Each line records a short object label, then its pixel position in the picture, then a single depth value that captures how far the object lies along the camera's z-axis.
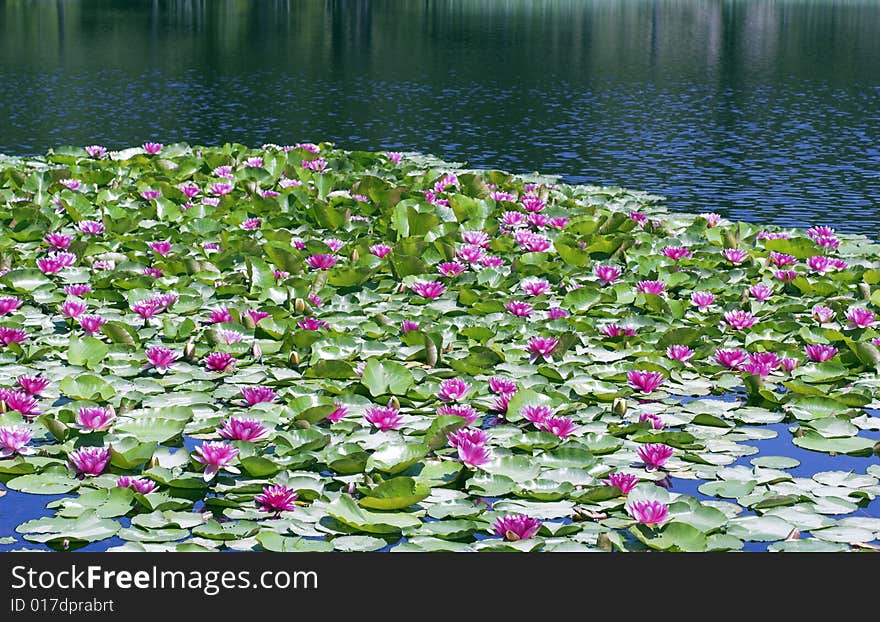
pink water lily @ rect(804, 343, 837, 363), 12.90
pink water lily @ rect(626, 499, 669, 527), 9.21
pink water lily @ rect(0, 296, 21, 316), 14.10
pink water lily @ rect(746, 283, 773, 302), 15.41
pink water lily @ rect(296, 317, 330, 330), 13.70
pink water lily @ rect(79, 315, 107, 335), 13.40
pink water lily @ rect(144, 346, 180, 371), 12.32
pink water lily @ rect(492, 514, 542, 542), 9.08
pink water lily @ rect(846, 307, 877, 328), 14.09
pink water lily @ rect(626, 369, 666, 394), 12.07
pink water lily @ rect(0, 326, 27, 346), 13.05
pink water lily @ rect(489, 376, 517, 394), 11.84
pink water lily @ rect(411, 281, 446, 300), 15.22
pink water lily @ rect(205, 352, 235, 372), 12.48
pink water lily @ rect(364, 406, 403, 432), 10.96
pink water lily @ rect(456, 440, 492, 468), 10.11
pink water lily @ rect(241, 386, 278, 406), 11.48
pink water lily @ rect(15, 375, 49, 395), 11.59
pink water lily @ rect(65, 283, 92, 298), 14.93
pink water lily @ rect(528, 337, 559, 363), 12.95
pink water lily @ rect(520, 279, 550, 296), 15.46
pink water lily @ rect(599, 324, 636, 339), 13.61
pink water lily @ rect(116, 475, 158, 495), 9.68
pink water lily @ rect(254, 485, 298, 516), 9.49
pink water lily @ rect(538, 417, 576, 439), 10.83
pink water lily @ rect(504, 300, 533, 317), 14.38
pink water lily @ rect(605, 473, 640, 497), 9.73
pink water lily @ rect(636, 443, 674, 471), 10.27
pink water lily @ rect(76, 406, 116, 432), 10.66
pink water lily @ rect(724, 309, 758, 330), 14.25
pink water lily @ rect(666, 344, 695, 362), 12.84
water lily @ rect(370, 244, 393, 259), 16.84
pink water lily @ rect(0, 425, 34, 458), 10.26
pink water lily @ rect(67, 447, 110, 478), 10.02
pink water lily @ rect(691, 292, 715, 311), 15.04
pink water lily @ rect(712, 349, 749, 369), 12.73
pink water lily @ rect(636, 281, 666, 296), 15.49
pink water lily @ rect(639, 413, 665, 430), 11.01
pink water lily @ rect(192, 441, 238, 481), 9.93
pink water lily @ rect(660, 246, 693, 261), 17.50
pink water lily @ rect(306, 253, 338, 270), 16.23
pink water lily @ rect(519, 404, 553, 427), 11.03
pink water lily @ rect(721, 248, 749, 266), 17.34
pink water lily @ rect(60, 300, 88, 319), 13.96
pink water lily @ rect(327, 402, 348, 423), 11.09
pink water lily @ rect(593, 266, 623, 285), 16.00
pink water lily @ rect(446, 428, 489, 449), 10.28
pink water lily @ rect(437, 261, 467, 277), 15.92
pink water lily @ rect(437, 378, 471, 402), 11.41
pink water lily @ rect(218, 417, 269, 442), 10.58
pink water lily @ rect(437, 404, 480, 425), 10.88
